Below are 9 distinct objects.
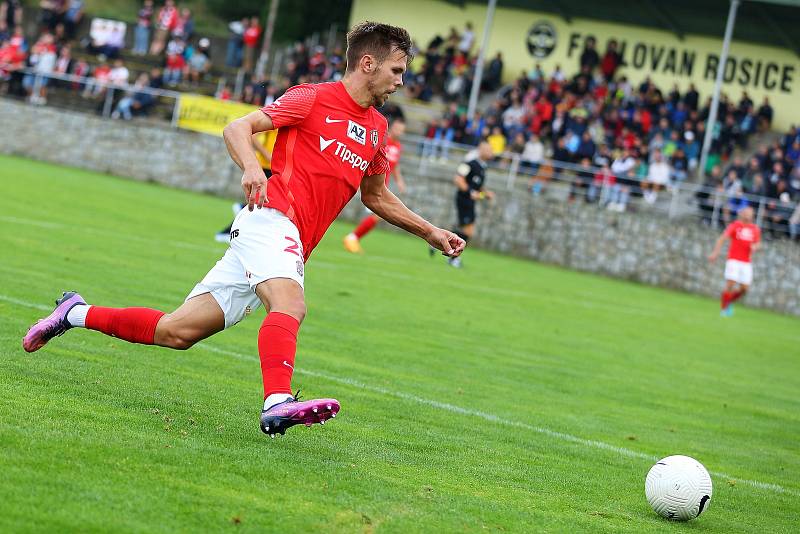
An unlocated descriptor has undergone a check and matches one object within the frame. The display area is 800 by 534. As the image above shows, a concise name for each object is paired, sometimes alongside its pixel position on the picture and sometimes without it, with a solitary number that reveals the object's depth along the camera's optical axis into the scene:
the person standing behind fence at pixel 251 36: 39.88
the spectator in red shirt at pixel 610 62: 36.47
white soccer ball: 5.81
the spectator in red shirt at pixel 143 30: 40.50
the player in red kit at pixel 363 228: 20.84
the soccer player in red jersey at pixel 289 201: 5.93
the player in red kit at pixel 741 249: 23.75
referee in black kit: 22.84
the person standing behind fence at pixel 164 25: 40.50
